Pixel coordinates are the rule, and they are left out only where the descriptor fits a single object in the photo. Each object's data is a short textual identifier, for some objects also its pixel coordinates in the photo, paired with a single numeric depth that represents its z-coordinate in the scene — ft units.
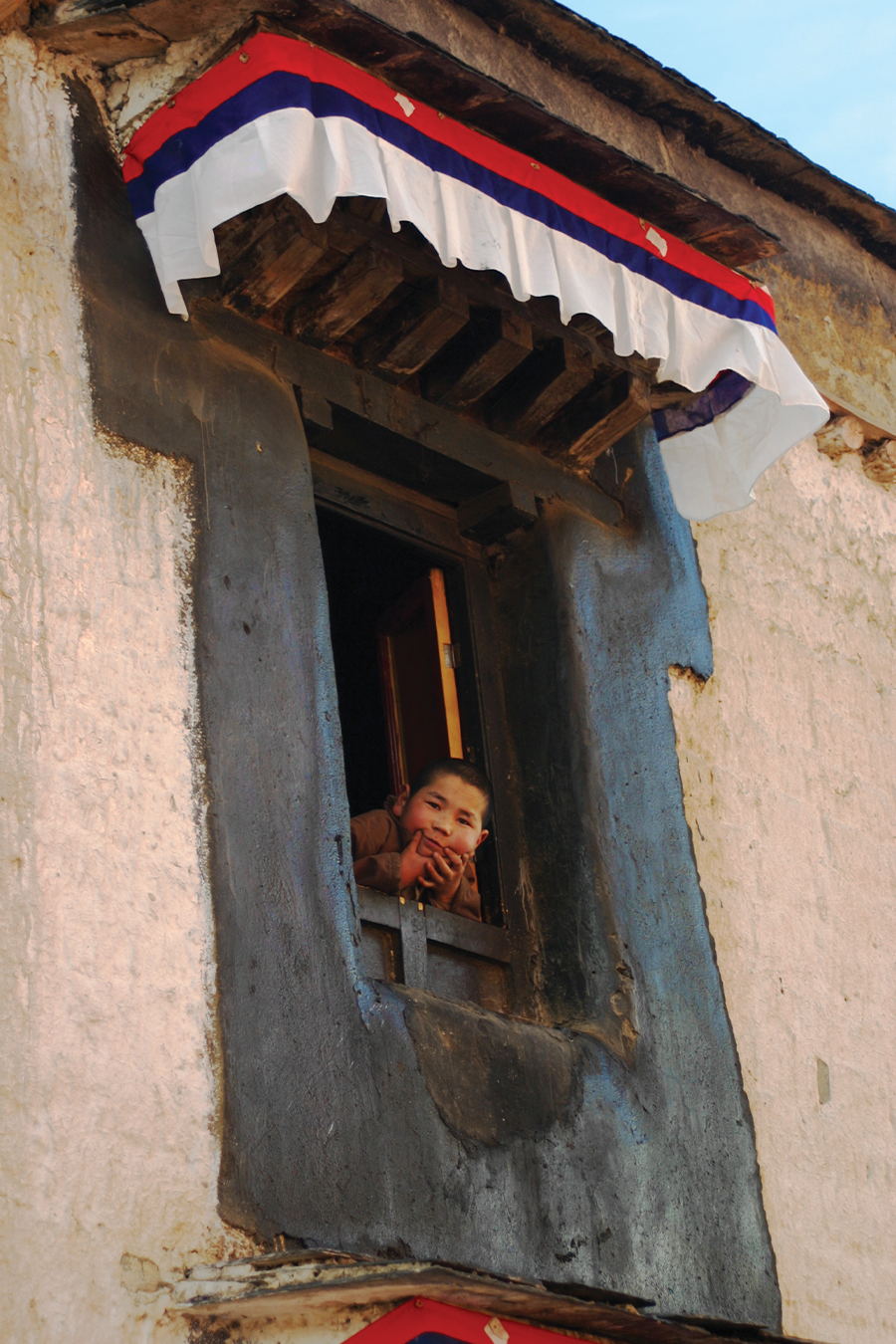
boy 15.14
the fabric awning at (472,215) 13.25
